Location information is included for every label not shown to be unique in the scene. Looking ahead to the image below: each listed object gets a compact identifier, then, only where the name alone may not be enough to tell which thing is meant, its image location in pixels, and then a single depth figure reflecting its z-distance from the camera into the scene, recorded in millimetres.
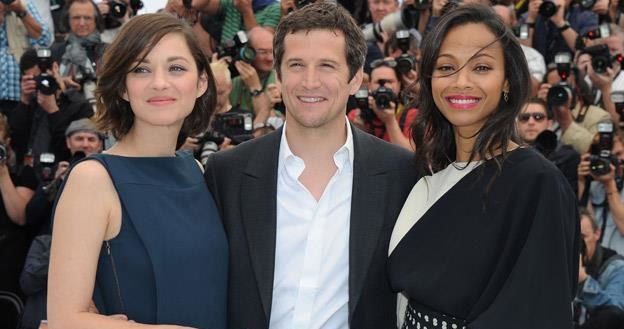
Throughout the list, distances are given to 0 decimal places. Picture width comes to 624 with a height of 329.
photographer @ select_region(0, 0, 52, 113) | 6848
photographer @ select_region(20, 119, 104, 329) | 5238
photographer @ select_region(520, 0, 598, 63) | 6734
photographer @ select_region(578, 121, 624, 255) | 5422
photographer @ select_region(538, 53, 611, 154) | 5863
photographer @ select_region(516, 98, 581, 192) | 5500
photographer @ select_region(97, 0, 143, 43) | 7039
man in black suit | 2941
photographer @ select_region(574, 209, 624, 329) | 5254
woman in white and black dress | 2631
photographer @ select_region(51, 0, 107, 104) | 6539
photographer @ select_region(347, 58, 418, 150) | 5426
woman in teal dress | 2619
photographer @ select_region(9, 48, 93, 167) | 6195
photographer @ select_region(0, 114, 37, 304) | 5598
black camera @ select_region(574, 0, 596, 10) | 6953
